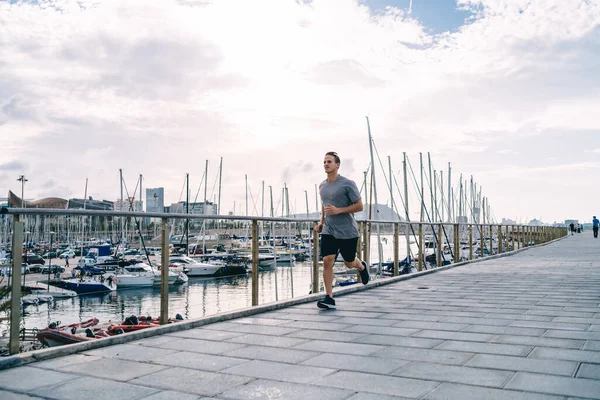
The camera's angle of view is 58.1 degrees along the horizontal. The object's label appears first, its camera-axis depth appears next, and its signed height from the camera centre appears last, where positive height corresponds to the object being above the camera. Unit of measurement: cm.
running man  639 +17
